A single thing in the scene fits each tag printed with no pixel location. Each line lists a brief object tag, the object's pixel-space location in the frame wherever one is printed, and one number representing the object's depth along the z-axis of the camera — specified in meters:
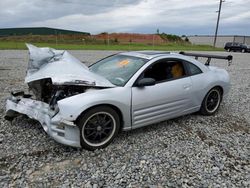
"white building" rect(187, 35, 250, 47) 41.62
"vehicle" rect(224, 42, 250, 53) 27.82
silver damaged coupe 2.51
